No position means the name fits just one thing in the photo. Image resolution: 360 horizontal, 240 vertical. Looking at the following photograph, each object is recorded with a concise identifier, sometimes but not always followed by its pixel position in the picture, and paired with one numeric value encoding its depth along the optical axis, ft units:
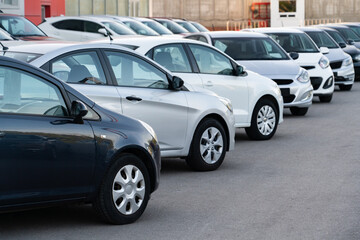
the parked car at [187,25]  110.63
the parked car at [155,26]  97.04
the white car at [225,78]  42.96
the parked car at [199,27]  111.95
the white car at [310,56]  69.46
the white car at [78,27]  88.38
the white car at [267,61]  58.44
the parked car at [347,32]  108.06
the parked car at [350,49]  94.38
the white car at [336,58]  81.05
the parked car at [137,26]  91.50
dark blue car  23.43
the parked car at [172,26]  105.81
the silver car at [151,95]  32.27
